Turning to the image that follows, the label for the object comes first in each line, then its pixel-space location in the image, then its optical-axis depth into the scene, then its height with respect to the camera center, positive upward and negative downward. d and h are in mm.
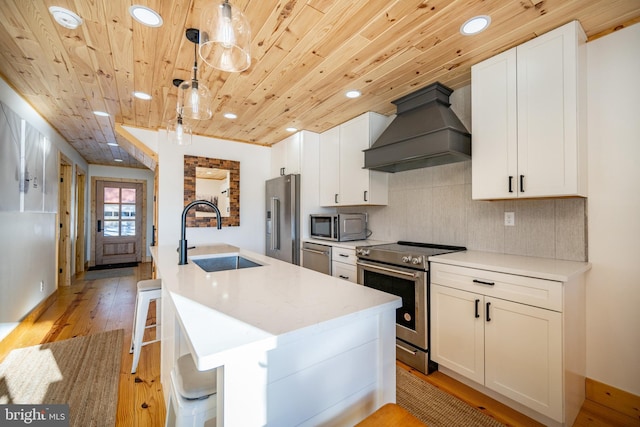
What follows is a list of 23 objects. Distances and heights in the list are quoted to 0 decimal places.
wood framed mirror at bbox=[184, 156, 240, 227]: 3943 +429
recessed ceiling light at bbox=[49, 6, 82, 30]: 1595 +1178
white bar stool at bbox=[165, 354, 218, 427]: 901 -597
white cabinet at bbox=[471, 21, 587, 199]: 1733 +665
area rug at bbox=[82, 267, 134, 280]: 5391 -1160
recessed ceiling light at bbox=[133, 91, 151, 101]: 2730 +1209
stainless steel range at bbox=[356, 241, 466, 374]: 2219 -589
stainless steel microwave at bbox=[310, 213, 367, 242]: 3314 -122
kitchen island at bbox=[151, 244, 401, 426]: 741 -395
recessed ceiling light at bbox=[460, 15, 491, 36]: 1688 +1198
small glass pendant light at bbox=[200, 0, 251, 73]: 1104 +767
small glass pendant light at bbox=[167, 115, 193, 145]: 2262 +705
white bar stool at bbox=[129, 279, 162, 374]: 2119 -704
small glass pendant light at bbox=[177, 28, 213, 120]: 1794 +782
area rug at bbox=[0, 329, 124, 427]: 1790 -1199
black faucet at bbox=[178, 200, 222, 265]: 1797 -176
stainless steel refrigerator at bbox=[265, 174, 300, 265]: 3829 -19
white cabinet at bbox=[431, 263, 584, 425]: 1579 -754
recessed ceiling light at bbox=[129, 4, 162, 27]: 1582 +1181
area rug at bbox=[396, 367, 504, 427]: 1715 -1252
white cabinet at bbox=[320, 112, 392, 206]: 3172 +620
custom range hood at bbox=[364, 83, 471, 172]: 2236 +691
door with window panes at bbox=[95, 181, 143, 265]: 6582 -132
